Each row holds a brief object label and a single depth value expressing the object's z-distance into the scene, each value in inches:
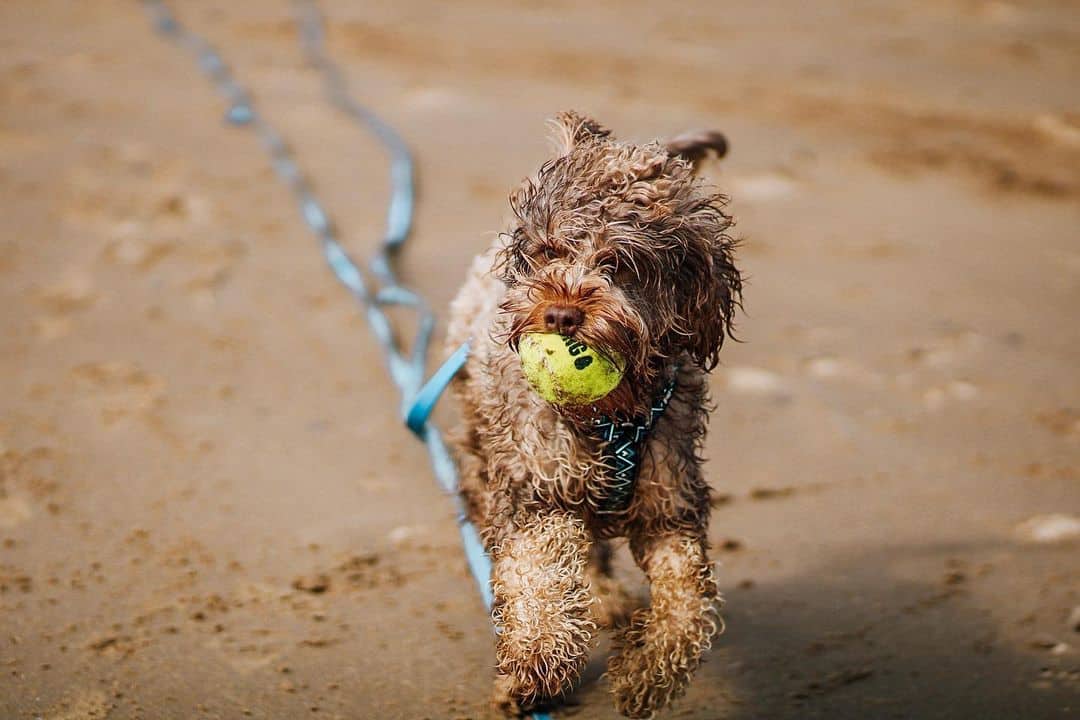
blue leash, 182.7
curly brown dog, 137.3
